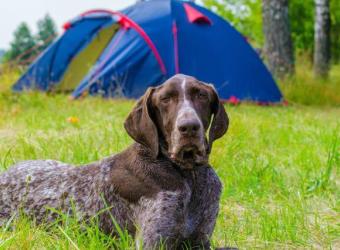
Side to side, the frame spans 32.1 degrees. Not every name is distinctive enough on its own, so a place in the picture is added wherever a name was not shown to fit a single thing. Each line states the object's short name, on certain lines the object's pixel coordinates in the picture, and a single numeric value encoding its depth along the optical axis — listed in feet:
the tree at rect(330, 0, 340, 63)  101.55
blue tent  35.76
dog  10.89
